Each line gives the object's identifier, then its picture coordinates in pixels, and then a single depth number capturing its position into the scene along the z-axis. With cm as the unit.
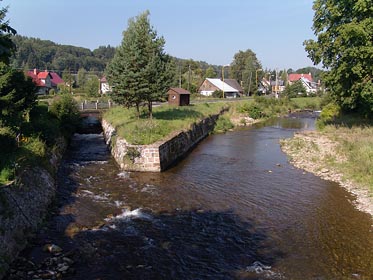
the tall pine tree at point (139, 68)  2772
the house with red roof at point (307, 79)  12809
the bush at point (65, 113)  3041
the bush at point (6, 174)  1254
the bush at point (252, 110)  5418
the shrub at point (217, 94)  8275
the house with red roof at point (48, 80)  9346
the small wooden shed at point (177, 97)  4577
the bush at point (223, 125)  4234
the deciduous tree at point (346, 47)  2442
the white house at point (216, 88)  8894
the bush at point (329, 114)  3725
